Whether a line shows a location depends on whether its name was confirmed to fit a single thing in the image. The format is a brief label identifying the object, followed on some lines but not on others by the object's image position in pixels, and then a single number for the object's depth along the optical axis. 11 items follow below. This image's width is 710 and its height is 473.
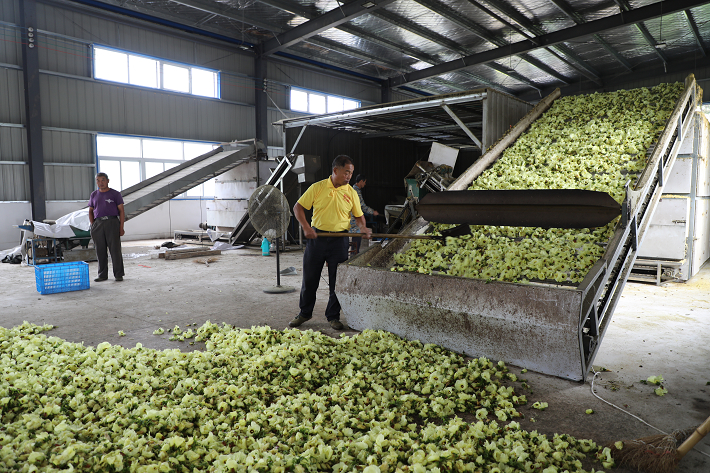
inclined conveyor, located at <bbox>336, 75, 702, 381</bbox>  3.30
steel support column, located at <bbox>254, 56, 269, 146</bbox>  15.94
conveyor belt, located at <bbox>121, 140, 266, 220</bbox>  10.25
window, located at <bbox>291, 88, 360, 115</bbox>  17.27
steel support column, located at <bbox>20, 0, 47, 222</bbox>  11.48
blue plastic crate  6.26
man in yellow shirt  4.76
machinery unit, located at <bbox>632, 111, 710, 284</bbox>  7.07
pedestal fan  6.01
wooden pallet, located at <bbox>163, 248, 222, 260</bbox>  9.94
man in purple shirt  7.31
